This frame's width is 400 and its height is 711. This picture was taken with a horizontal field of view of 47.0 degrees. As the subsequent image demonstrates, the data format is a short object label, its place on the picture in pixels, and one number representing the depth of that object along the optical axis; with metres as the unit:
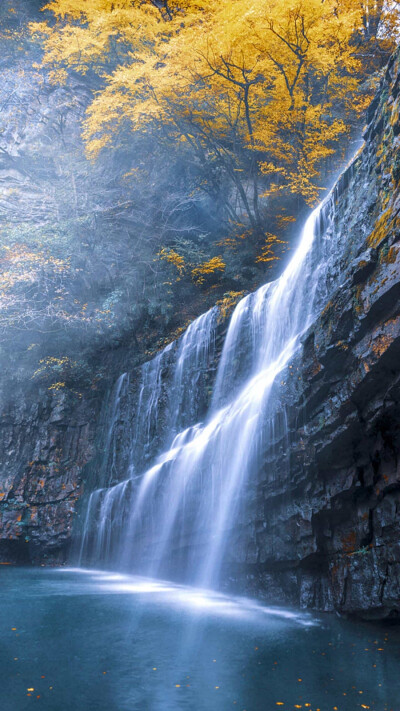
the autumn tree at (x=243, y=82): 13.77
